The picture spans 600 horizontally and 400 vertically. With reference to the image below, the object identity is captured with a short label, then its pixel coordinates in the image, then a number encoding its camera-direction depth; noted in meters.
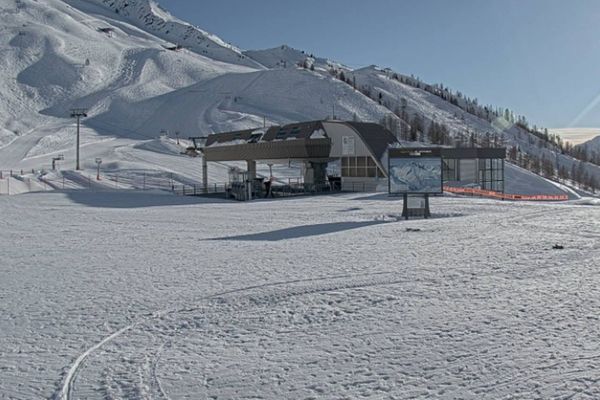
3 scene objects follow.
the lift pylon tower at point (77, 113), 61.46
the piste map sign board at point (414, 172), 22.16
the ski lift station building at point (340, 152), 41.09
